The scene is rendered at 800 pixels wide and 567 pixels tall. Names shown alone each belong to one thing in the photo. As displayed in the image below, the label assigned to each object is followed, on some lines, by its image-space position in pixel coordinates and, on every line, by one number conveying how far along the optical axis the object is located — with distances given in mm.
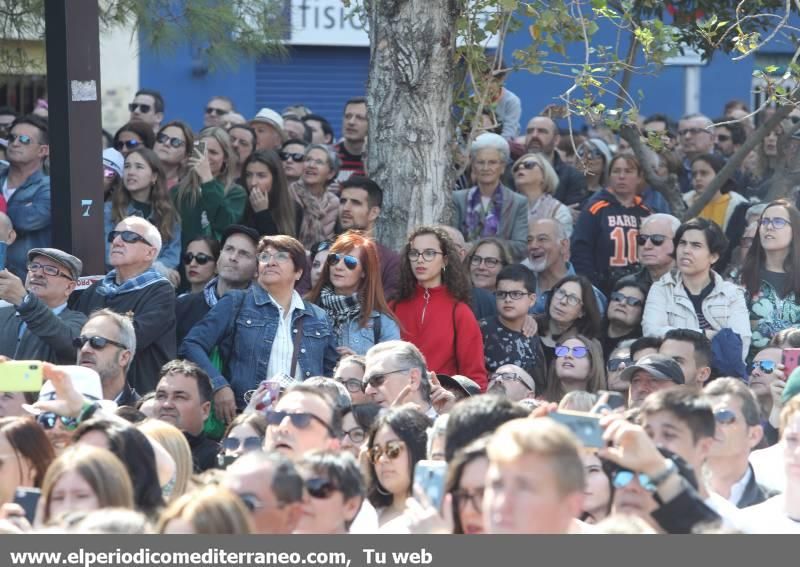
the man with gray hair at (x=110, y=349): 15289
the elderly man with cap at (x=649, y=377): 14586
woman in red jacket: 17156
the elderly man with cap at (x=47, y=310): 15687
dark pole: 16516
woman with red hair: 16969
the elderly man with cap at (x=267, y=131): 25453
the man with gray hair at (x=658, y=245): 18984
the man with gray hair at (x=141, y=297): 16516
